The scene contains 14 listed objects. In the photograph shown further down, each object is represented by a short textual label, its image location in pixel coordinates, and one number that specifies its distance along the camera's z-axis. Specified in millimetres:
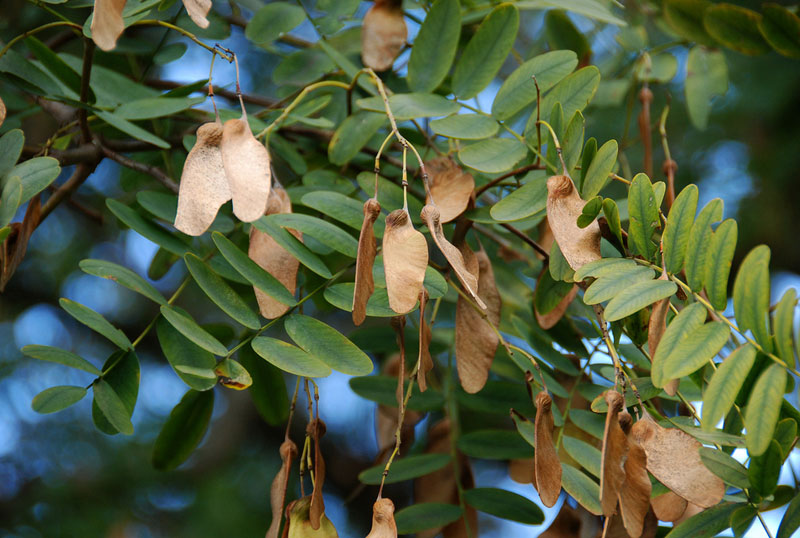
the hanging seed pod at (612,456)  1352
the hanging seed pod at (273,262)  1443
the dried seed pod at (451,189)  1440
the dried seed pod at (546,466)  1374
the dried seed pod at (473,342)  1444
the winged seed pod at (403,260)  1341
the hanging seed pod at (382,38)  1558
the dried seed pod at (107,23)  1362
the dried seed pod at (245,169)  1361
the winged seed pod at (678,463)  1357
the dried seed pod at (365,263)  1352
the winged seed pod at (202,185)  1371
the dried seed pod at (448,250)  1343
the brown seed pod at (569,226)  1385
